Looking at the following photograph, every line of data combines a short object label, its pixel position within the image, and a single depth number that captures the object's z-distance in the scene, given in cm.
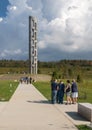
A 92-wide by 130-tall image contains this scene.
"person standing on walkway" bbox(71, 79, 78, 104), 1221
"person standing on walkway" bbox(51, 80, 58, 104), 1241
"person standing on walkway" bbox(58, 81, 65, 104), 1244
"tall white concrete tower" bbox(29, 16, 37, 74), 4874
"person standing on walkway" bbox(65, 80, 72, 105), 1226
